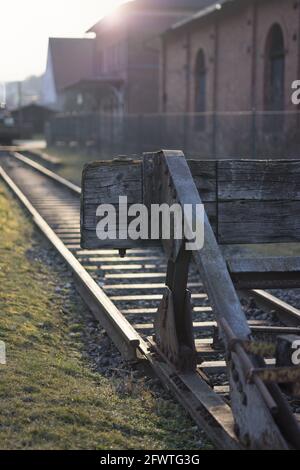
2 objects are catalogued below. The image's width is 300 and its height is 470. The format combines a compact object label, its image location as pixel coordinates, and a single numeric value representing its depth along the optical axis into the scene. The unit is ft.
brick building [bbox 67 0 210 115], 147.43
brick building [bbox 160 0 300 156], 67.67
